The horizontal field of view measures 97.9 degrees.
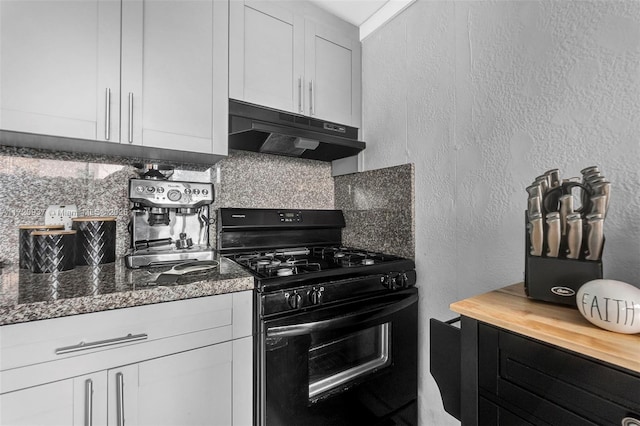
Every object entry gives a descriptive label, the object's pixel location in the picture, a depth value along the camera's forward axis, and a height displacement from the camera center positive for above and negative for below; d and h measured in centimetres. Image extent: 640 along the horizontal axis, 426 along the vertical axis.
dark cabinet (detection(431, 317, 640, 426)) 53 -37
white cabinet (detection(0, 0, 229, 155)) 98 +58
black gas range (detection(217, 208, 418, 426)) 107 -50
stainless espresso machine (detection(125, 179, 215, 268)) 129 -3
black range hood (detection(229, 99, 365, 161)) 141 +44
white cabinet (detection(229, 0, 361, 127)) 145 +90
